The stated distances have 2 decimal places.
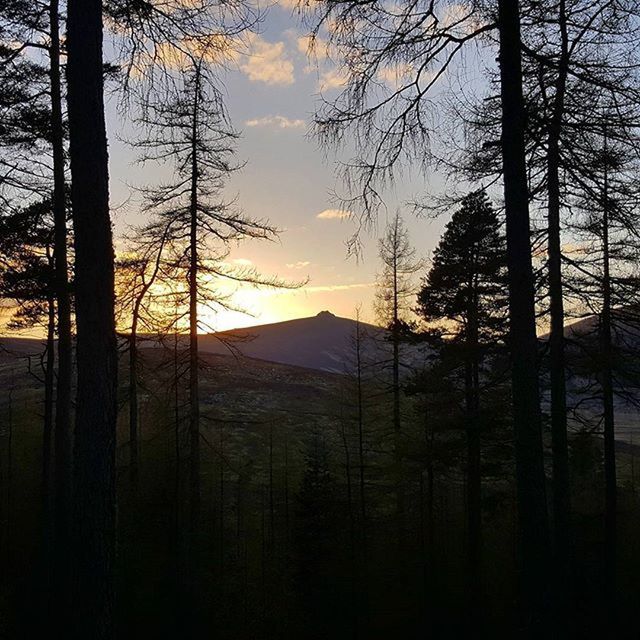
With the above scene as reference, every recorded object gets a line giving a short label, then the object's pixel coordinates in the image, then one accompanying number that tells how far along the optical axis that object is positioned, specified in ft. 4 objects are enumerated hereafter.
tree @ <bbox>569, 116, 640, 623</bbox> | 19.83
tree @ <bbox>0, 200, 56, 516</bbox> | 38.14
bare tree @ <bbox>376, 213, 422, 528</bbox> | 71.56
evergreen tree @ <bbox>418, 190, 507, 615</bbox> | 51.03
